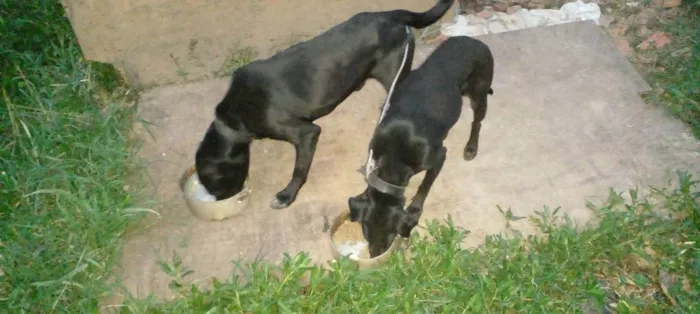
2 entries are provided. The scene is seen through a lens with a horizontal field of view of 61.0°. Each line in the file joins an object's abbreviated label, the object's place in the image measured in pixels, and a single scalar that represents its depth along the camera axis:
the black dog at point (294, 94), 3.14
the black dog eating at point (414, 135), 2.94
